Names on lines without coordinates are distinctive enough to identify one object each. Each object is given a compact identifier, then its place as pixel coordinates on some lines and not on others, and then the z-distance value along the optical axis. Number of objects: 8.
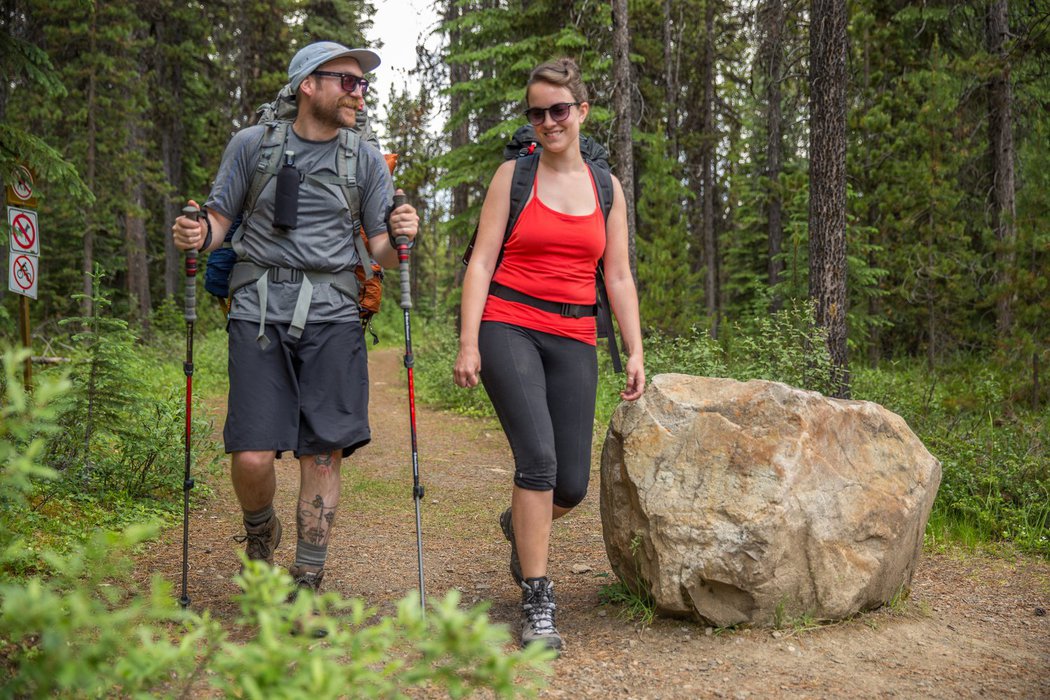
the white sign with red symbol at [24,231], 8.82
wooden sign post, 8.54
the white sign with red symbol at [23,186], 8.50
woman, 4.18
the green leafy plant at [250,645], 1.73
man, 4.21
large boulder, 4.23
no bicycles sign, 8.59
